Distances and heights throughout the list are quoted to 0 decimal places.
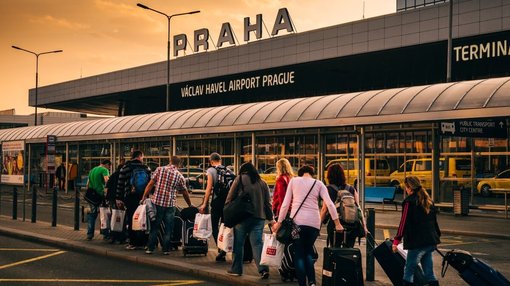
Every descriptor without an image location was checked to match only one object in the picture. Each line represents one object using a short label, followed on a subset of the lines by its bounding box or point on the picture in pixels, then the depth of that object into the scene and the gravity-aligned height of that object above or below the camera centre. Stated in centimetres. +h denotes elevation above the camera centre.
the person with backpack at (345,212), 923 -58
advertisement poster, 2244 +10
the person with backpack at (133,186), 1309 -39
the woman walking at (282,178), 1029 -16
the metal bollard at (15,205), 2039 -120
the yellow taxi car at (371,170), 2850 -10
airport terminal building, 2464 +247
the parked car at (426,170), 2584 -7
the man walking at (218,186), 1159 -33
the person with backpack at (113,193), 1400 -56
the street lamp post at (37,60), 5023 +765
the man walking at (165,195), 1226 -51
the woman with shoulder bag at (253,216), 991 -70
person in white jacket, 873 -61
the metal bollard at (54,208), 1781 -111
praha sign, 4469 +929
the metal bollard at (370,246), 966 -108
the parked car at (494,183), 2473 -50
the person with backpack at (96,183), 1499 -39
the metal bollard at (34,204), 1914 -109
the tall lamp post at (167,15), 3815 +841
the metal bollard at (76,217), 1688 -126
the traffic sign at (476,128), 1928 +114
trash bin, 2359 -112
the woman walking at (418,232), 830 -76
